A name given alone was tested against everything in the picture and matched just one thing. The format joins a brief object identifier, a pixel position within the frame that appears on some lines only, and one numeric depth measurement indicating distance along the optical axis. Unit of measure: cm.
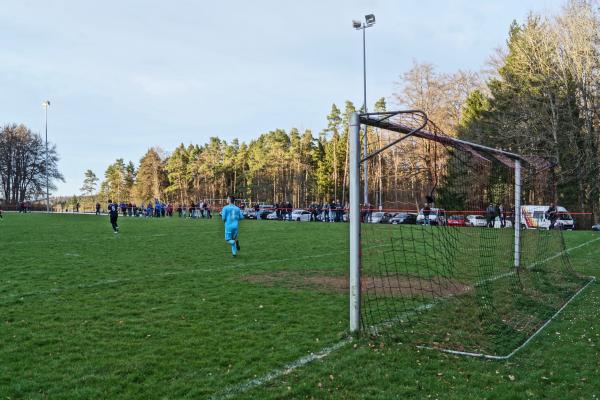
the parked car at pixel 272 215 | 4572
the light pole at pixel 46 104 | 6209
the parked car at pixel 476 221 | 2068
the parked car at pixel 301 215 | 4312
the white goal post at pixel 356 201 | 586
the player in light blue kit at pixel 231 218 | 1327
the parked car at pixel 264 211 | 4703
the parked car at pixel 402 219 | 3219
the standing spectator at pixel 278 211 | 4318
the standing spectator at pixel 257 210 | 4469
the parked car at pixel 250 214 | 4788
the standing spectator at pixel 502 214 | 1582
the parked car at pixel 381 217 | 3055
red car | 2119
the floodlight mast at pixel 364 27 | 3360
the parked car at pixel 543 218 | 2183
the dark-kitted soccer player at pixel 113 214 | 2300
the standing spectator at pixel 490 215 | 1687
